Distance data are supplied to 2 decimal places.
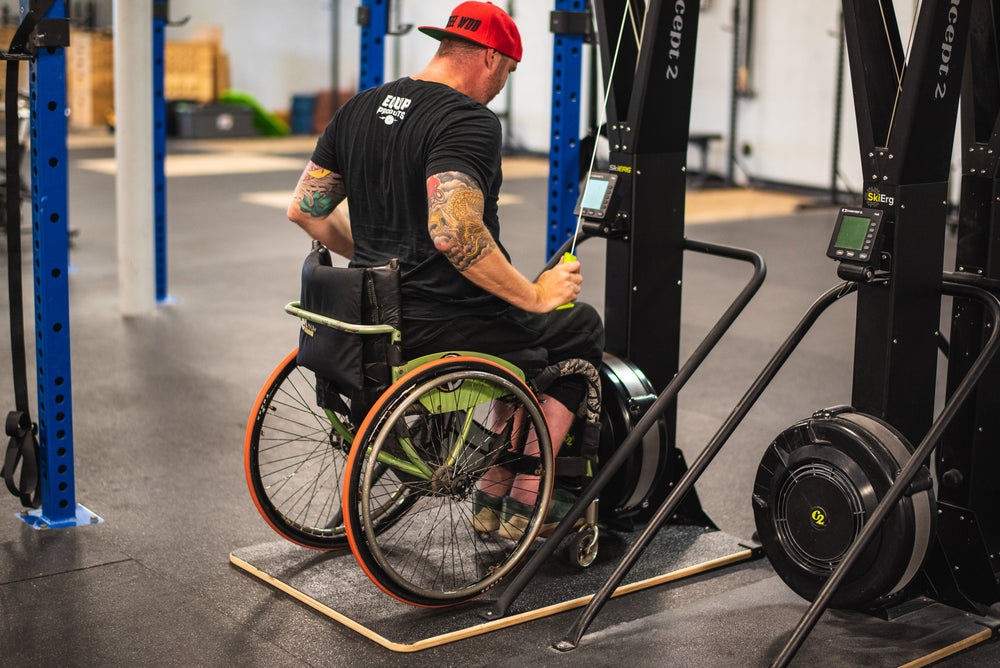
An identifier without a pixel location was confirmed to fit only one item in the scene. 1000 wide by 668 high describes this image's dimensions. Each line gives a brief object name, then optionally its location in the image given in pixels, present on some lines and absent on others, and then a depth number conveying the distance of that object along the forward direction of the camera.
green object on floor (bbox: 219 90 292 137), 16.00
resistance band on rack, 3.30
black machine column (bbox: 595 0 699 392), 3.18
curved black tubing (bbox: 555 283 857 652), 2.81
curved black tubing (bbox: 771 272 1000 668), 2.60
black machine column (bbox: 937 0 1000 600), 2.91
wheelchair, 2.76
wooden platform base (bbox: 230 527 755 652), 2.88
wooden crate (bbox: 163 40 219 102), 16.23
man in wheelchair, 2.74
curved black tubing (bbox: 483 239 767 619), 2.94
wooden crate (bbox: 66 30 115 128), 15.34
